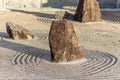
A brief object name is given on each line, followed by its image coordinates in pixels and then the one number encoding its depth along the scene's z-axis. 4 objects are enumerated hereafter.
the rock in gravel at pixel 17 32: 6.14
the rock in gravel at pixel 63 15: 8.78
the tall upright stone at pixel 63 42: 4.62
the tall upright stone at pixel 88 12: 8.42
